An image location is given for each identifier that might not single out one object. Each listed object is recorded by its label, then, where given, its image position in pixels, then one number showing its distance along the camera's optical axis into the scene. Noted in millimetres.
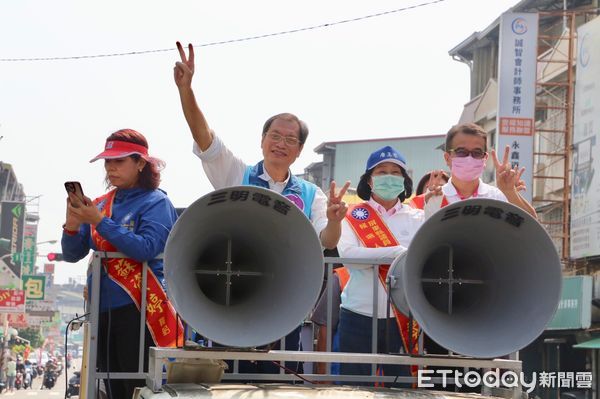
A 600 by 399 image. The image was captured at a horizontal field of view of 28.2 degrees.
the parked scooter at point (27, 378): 62750
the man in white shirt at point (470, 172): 5883
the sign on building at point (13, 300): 46344
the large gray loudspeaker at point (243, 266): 4727
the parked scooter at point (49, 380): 62531
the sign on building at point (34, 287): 58906
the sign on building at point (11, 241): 58438
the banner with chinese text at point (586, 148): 26483
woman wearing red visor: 5387
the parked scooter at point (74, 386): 34688
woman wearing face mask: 5680
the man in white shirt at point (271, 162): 5891
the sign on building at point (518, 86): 27781
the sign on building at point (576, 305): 26875
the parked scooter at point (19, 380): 60469
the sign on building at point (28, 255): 66375
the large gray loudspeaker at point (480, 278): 4867
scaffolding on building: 28500
